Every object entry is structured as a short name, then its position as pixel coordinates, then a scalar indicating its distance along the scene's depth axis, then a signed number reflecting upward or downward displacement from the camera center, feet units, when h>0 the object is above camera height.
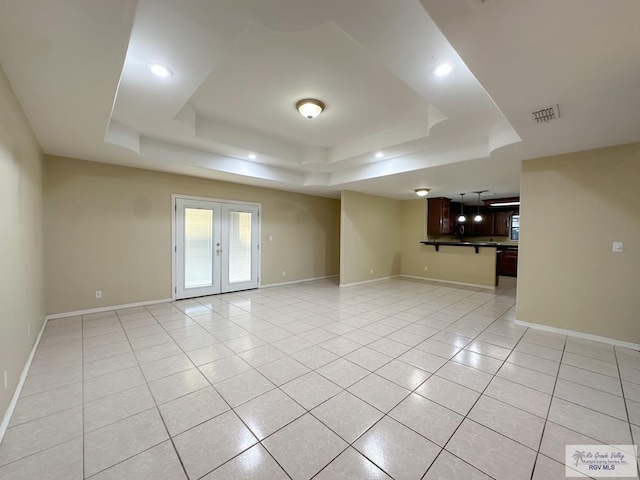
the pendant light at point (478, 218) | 27.55 +1.92
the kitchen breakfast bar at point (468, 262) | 21.53 -2.32
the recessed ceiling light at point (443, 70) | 6.49 +4.22
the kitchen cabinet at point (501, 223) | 29.01 +1.49
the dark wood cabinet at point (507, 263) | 26.11 -2.66
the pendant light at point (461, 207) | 25.86 +3.21
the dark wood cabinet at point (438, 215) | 25.26 +1.99
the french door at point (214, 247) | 16.78 -1.01
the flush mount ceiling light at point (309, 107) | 9.56 +4.71
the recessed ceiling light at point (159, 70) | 6.75 +4.29
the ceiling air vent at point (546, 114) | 7.57 +3.71
